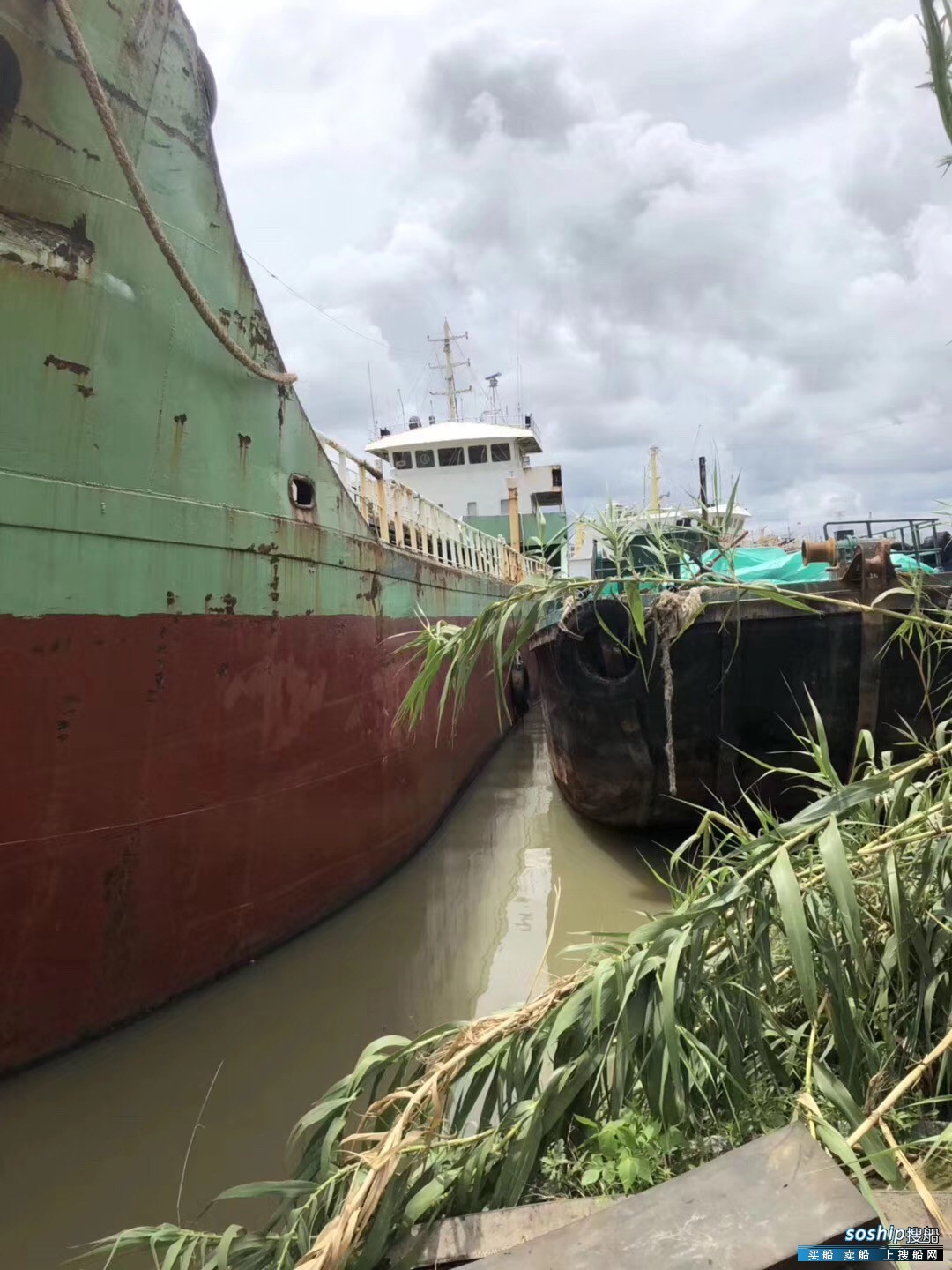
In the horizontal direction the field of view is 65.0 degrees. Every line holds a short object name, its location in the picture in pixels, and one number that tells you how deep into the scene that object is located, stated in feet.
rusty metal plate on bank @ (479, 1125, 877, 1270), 4.06
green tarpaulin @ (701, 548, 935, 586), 17.07
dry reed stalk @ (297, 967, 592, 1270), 4.66
